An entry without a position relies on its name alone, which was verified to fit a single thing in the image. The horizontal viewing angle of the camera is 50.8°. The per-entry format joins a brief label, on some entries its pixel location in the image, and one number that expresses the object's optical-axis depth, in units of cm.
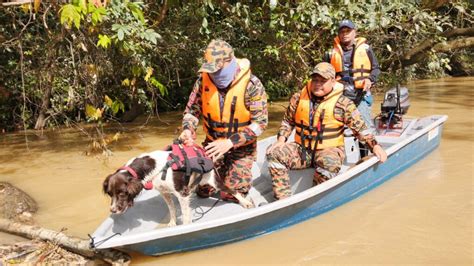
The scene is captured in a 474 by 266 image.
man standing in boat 534
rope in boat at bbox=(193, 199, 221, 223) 421
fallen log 354
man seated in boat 426
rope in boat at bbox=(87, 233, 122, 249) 334
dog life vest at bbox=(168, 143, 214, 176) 363
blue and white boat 351
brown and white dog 338
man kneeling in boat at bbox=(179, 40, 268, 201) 387
